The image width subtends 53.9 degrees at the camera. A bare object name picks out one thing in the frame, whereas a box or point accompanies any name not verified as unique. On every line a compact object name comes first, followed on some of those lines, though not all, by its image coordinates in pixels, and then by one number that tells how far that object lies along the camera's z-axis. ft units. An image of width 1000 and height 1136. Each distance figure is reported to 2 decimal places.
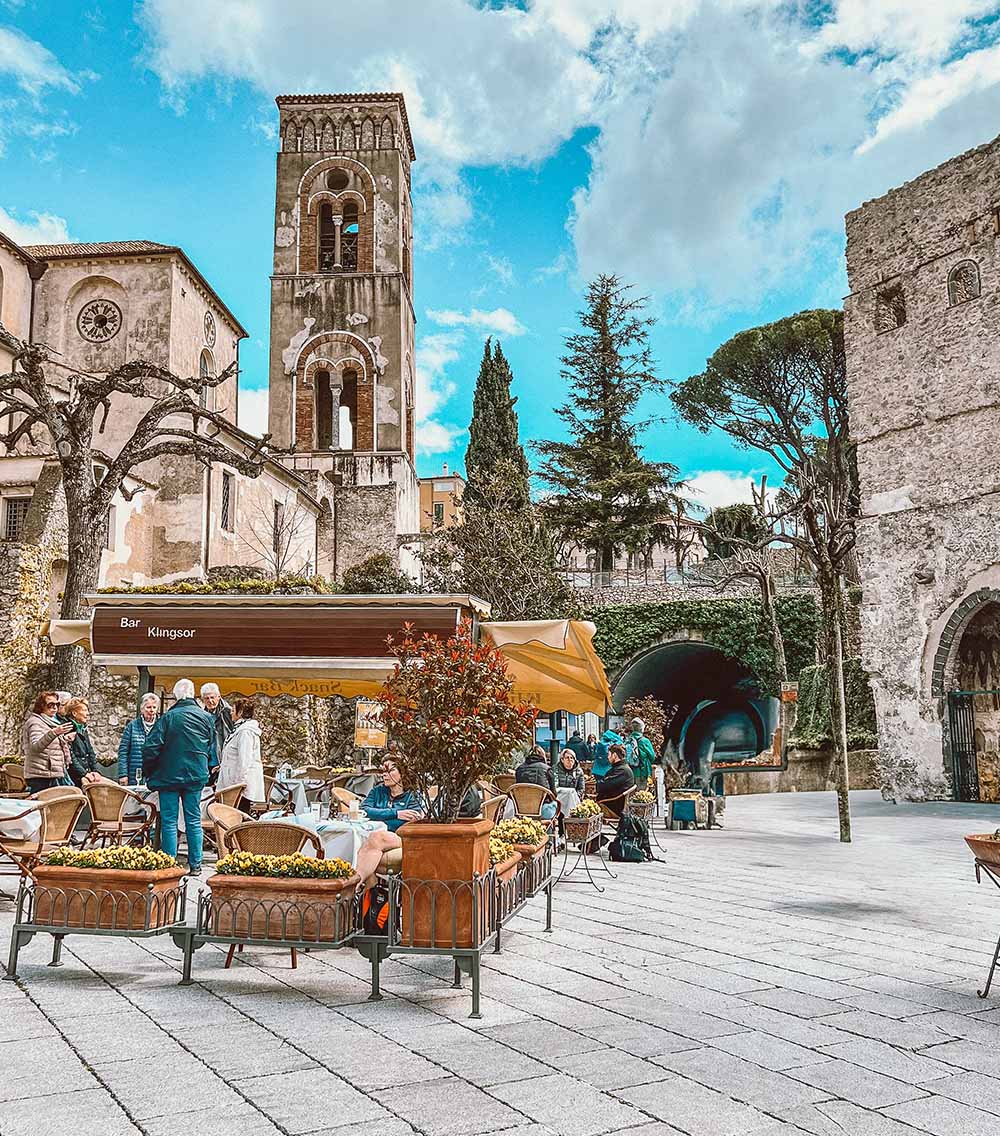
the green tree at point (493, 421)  120.37
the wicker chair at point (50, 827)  21.54
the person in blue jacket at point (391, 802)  22.53
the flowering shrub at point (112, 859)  17.35
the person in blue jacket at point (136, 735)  30.96
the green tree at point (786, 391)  111.14
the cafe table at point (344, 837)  20.48
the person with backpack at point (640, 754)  42.29
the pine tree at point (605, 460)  118.11
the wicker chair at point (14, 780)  35.04
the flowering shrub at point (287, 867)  16.76
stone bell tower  119.96
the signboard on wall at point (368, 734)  44.39
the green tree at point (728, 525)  143.54
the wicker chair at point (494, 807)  23.82
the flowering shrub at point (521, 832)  21.43
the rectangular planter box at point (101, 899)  16.87
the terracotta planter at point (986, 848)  16.34
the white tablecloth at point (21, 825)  21.94
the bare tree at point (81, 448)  40.16
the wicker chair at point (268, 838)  18.63
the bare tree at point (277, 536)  97.35
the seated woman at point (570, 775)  39.42
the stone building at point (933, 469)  57.11
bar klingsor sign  31.91
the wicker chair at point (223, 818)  21.00
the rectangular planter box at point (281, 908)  16.25
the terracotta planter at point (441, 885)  15.62
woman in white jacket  30.81
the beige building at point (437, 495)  241.76
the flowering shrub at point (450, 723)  16.14
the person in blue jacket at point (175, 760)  25.36
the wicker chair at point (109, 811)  27.09
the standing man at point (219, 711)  31.19
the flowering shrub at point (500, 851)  18.21
